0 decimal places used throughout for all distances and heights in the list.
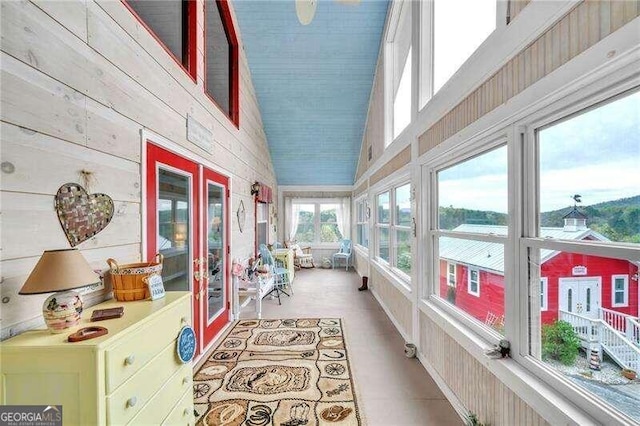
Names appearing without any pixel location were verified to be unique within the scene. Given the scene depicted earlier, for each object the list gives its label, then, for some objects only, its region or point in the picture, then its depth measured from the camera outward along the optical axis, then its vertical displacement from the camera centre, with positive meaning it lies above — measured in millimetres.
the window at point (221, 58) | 3205 +1975
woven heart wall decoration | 1255 +16
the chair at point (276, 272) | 4574 -986
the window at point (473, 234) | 1646 -142
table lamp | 987 -241
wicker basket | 1453 -347
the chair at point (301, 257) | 7199 -1120
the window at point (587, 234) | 989 -86
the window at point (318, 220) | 7863 -169
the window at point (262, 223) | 5094 -180
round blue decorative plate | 1448 -685
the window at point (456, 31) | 1723 +1286
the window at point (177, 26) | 2209 +1590
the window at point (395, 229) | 3303 -214
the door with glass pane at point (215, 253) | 2816 -429
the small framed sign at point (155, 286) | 1470 -378
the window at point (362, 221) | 6070 -164
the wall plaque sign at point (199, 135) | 2455 +748
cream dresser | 945 -553
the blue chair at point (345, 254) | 7422 -1049
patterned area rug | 1897 -1348
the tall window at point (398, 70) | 3348 +1911
